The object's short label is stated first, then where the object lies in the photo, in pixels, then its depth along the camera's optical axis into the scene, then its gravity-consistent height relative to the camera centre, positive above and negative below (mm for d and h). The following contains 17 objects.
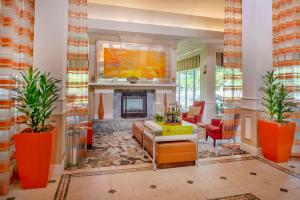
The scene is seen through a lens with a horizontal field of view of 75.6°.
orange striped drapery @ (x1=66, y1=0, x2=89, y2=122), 3447 +834
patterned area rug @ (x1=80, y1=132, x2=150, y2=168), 3531 -1035
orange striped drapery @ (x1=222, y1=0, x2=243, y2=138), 4414 +905
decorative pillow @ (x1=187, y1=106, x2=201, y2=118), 6005 -220
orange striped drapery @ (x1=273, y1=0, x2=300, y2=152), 3523 +1136
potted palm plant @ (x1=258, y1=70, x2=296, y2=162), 3396 -370
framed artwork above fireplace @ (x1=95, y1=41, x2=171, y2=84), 6441 +1427
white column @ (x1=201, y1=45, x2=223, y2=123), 7750 +927
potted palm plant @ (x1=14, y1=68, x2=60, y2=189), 2490 -435
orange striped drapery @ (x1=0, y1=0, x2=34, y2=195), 2357 +338
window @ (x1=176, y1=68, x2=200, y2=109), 8875 +861
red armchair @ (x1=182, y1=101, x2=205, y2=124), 6074 -410
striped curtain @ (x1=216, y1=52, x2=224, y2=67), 7879 +1861
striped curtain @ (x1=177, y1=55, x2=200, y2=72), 8516 +1955
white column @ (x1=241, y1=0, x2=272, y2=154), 3791 +1007
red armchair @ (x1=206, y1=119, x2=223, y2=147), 4491 -617
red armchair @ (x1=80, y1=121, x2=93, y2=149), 4371 -788
